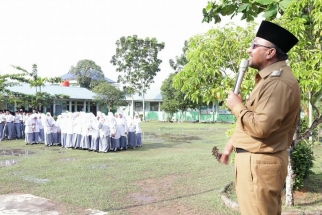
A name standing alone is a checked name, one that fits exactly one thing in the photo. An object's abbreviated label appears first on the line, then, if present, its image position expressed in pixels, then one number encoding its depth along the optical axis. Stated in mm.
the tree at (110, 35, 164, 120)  39281
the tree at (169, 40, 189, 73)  38306
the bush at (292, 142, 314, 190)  5906
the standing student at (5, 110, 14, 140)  18050
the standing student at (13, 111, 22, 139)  18500
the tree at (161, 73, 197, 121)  35156
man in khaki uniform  2125
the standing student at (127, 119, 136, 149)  14516
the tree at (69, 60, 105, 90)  52250
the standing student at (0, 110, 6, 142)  17938
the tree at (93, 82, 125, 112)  36847
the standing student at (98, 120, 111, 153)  13180
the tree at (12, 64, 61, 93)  23162
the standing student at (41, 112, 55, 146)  15359
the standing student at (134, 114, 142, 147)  14797
